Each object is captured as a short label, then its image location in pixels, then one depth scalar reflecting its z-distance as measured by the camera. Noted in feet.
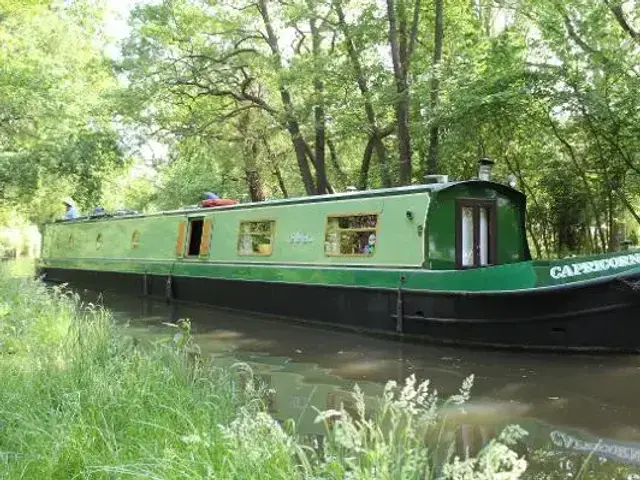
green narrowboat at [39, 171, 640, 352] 26.45
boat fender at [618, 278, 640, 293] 24.88
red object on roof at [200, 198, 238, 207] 48.16
